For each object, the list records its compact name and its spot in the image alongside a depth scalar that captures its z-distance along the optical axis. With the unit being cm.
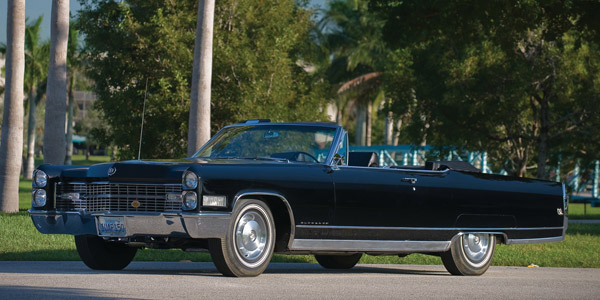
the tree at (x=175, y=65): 2981
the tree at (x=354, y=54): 6512
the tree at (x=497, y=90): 3100
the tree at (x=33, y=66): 6644
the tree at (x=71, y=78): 6172
